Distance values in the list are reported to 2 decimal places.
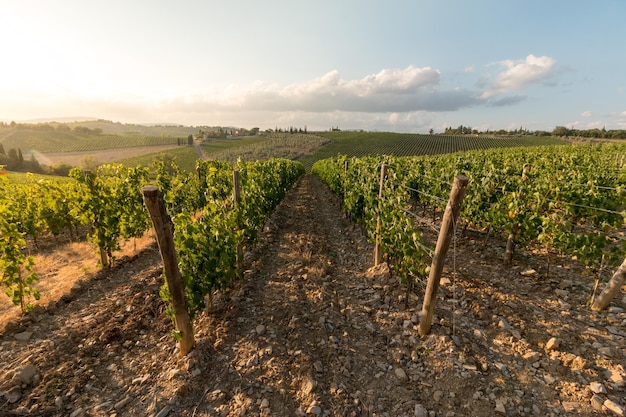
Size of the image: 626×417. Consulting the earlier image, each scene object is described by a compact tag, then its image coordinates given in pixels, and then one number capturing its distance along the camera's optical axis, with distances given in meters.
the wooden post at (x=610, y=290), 5.01
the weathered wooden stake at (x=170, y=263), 3.77
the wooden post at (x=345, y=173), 13.20
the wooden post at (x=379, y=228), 7.68
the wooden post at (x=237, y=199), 7.80
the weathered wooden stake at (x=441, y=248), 4.23
